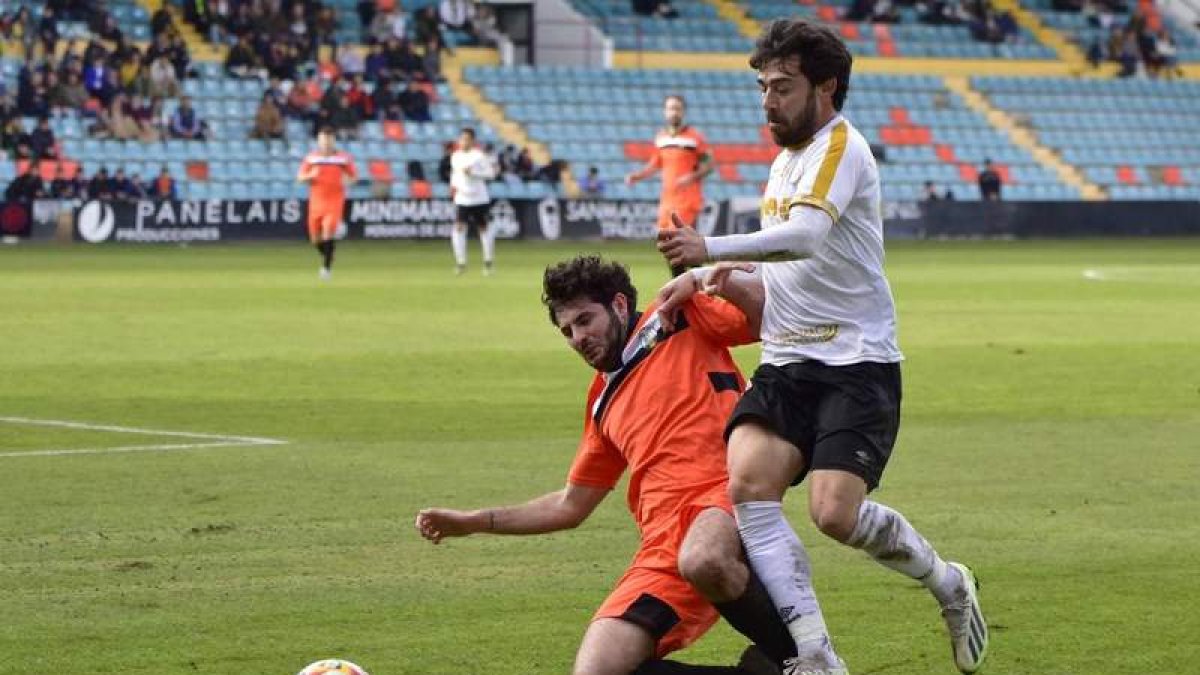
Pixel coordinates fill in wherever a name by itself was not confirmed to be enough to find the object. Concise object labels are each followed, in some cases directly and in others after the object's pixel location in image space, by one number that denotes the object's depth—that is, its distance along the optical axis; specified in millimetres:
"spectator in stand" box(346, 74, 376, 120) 45000
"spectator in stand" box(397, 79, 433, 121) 45906
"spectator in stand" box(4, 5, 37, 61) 42188
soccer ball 5898
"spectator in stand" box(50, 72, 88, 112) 41656
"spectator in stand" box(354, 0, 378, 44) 47438
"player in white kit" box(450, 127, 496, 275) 33156
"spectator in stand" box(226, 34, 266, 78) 44188
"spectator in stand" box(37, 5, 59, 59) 42000
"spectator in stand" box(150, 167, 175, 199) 40438
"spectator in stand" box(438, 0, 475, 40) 49000
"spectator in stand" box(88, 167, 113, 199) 39344
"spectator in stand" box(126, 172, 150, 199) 40094
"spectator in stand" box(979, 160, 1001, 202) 49188
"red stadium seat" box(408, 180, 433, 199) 43812
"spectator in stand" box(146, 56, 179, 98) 42406
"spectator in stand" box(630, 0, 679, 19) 53156
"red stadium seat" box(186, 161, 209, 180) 42250
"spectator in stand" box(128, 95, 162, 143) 42094
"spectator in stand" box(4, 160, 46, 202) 38656
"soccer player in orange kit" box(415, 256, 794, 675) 6234
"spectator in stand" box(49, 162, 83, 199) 39344
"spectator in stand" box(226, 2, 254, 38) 44844
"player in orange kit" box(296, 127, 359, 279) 31891
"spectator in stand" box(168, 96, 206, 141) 42594
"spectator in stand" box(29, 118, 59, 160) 40188
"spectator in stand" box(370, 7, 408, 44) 47075
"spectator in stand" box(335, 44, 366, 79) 45625
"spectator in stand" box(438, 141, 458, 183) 43594
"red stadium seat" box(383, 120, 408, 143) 45375
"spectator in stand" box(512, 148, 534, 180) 45375
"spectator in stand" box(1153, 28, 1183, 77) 58344
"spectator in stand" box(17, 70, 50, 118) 41031
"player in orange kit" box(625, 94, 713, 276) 26875
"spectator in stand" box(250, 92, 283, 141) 43500
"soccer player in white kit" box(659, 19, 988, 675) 6594
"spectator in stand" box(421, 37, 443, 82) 47438
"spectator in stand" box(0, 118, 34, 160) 40156
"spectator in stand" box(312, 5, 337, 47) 46188
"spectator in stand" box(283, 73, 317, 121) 44250
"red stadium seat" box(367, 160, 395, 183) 43969
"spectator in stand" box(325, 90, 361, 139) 44375
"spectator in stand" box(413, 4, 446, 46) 47219
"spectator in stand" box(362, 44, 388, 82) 45969
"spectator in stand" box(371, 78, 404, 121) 45625
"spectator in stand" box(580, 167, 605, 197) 45344
